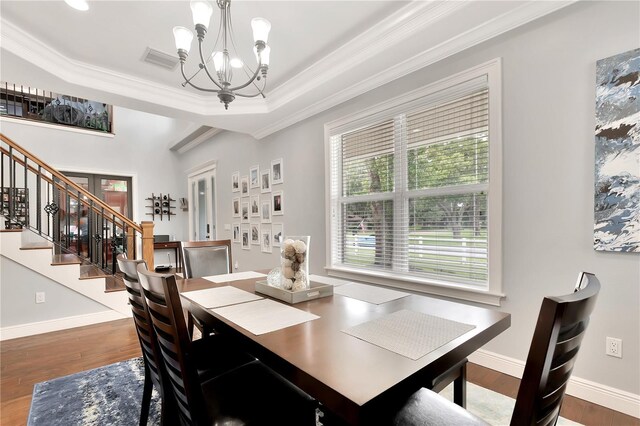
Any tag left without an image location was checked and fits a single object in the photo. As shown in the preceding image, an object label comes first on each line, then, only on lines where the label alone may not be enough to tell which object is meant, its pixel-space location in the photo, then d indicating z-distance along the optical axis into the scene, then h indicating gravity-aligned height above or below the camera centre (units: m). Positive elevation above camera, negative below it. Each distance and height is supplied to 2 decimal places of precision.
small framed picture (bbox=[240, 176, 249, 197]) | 4.96 +0.43
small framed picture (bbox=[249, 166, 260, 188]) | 4.74 +0.55
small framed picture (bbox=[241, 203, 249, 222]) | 4.98 -0.01
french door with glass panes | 5.98 +0.39
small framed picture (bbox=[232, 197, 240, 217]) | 5.22 +0.10
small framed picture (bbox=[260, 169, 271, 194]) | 4.48 +0.47
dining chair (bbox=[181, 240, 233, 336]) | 2.47 -0.41
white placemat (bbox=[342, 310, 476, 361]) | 0.92 -0.43
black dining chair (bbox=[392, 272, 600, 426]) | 0.65 -0.34
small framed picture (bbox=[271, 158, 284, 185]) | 4.24 +0.57
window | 2.26 +0.18
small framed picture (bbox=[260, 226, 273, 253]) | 4.49 -0.43
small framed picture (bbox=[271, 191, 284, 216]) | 4.25 +0.12
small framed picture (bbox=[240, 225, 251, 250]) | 5.00 -0.42
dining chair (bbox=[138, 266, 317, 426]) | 0.95 -0.70
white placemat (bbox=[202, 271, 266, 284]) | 2.05 -0.47
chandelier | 1.62 +1.02
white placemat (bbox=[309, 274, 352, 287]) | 1.90 -0.46
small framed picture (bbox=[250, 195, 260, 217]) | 4.73 +0.10
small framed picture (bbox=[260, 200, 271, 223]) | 4.49 -0.01
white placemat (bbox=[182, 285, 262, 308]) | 1.46 -0.45
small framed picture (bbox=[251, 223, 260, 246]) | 4.75 -0.37
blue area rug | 1.76 -1.23
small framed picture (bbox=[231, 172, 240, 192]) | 5.18 +0.52
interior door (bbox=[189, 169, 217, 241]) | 6.18 +0.13
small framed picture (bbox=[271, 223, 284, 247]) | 4.25 -0.31
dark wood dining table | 0.70 -0.43
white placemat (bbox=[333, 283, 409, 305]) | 1.51 -0.45
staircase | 3.16 -0.44
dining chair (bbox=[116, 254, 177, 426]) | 1.21 -0.53
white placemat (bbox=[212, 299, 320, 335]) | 1.13 -0.44
